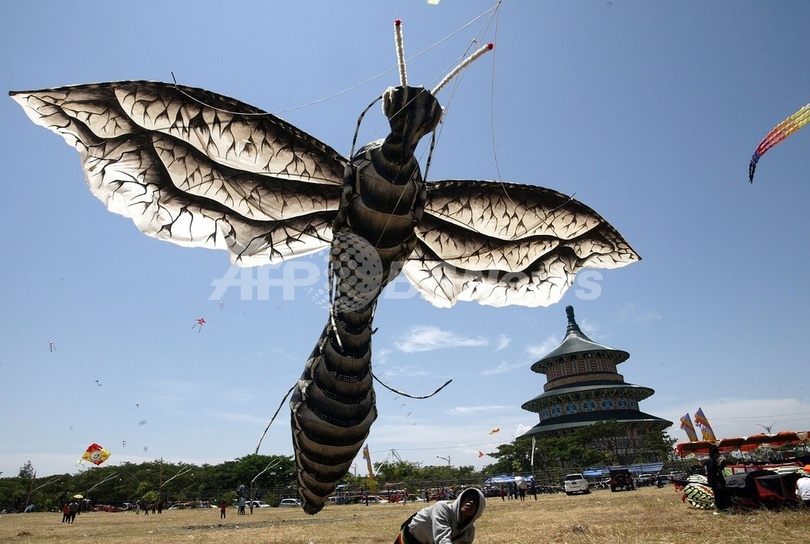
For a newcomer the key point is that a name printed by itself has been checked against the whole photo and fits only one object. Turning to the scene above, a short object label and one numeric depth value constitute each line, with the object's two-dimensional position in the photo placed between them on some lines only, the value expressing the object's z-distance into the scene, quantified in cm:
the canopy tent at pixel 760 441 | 2267
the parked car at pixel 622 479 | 3578
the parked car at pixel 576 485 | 3441
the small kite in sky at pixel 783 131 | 1425
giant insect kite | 602
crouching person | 491
